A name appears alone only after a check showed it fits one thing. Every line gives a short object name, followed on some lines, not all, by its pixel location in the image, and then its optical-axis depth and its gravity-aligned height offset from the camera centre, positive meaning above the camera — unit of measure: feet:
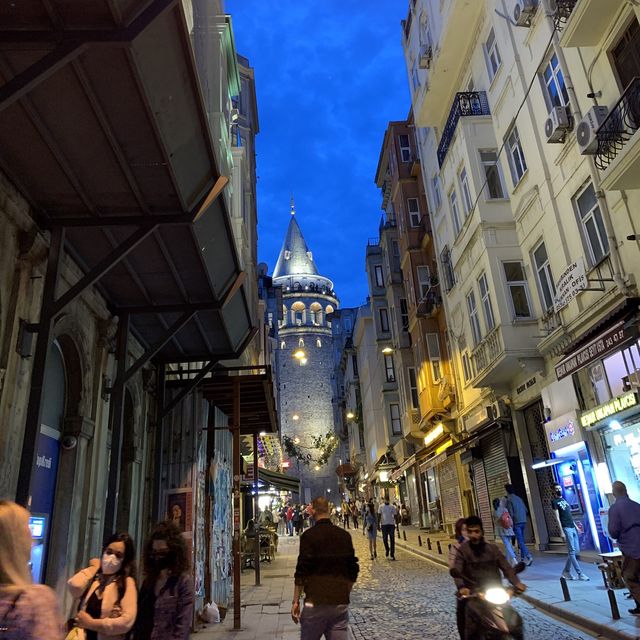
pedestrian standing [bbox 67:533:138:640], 12.48 -0.85
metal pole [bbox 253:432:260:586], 47.24 -0.31
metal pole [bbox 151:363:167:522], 35.47 +6.56
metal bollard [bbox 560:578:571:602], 28.22 -3.26
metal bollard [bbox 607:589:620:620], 23.58 -3.52
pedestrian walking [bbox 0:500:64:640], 7.84 -0.47
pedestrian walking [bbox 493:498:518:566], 40.06 -0.08
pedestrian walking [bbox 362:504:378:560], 61.31 +0.59
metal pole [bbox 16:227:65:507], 17.81 +6.00
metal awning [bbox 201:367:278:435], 38.75 +10.61
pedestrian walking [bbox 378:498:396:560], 59.67 +1.06
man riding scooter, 15.93 -1.73
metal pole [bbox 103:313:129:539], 26.21 +5.77
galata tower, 283.59 +87.86
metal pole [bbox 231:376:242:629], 30.07 +2.52
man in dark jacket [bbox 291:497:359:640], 15.98 -1.15
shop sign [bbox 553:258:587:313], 40.42 +16.65
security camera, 26.84 +5.03
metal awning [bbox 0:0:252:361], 13.98 +12.35
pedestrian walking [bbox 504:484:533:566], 41.83 +0.69
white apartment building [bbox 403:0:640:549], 36.19 +23.19
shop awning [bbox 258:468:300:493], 81.87 +8.44
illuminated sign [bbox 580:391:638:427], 34.65 +6.86
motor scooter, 15.70 -2.37
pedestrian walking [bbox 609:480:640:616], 24.06 -0.75
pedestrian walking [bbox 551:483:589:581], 33.86 -0.75
